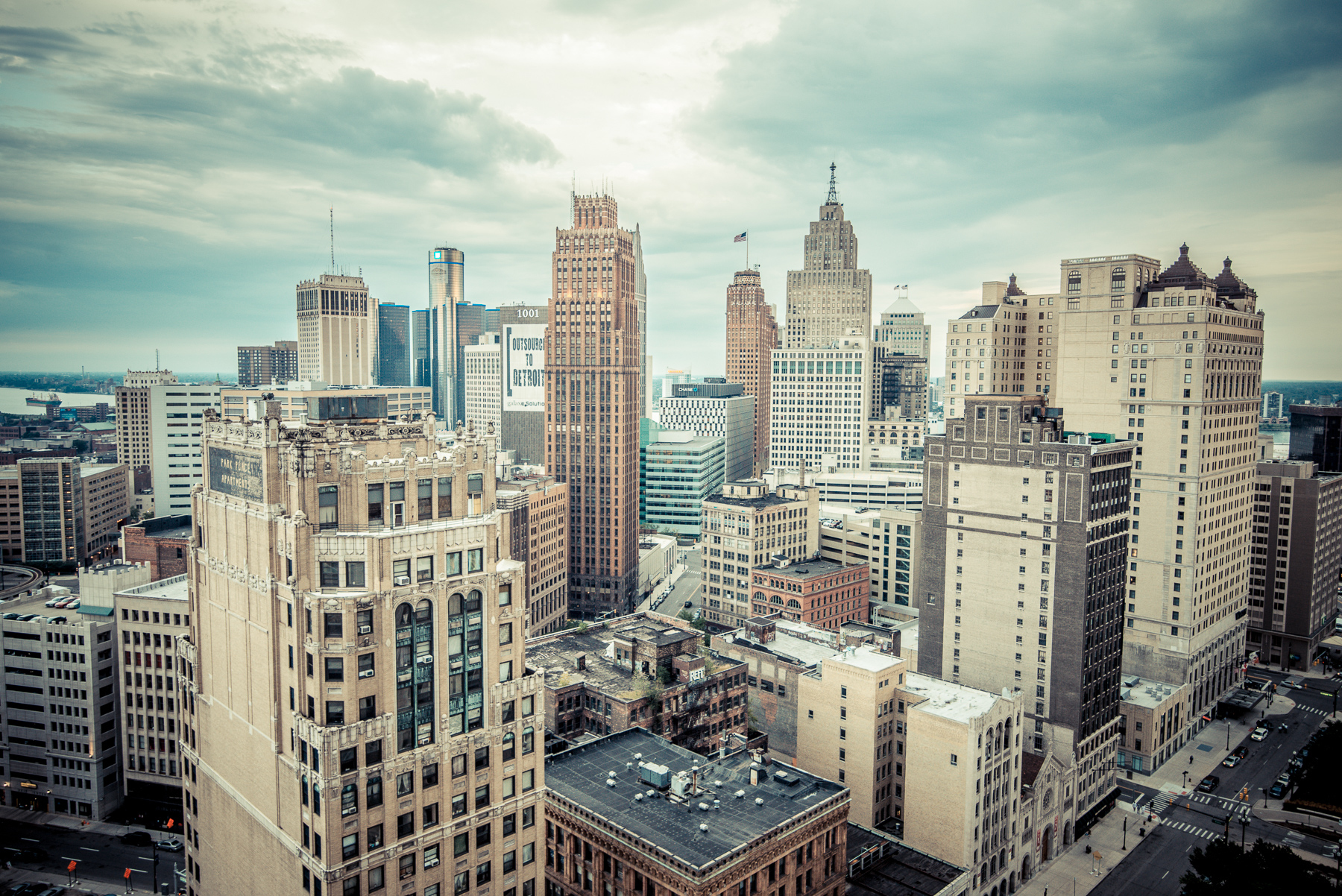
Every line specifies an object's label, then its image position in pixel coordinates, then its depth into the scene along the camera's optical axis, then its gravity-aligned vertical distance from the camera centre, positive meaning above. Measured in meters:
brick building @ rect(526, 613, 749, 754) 113.31 -40.50
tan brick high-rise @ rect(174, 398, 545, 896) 58.19 -20.01
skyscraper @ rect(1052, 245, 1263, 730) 143.38 -2.45
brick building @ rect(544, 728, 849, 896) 79.50 -42.99
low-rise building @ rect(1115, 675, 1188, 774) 138.38 -54.81
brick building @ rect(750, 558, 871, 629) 180.25 -42.79
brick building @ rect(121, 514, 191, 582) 156.00 -28.82
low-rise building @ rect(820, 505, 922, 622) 191.12 -31.89
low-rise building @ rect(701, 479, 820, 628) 189.88 -33.79
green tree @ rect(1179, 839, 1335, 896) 87.19 -51.22
